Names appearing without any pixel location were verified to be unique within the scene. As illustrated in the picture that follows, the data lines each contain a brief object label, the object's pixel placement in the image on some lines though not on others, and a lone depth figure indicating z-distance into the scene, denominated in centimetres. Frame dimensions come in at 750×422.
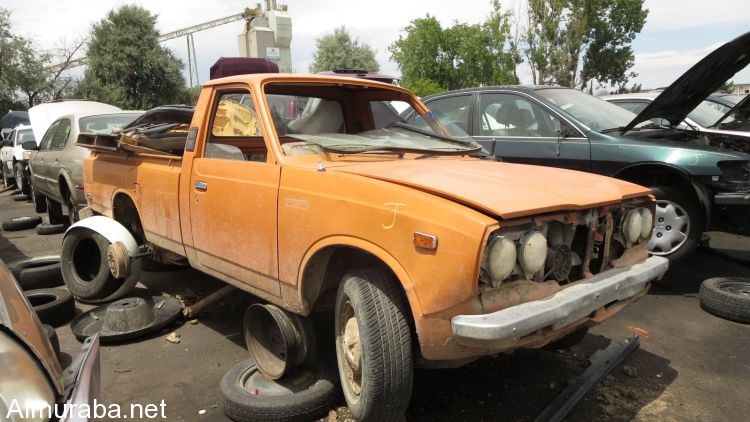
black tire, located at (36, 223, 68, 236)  762
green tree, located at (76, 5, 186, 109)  3169
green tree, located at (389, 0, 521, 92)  2667
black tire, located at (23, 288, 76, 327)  407
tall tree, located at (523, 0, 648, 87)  2484
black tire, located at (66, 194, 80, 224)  680
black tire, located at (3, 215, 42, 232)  822
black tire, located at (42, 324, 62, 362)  221
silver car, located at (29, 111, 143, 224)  665
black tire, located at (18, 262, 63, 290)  494
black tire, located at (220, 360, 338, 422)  269
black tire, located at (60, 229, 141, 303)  441
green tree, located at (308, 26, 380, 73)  4412
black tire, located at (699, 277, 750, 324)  399
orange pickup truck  212
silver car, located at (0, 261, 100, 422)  145
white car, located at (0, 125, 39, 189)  1240
